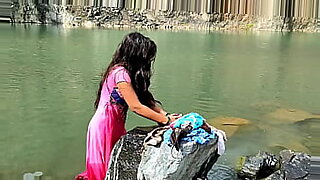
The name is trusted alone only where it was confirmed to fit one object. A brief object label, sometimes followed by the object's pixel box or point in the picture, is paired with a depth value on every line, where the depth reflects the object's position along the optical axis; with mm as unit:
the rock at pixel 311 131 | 5630
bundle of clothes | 2055
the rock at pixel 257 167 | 3197
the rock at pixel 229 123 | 5887
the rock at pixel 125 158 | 2242
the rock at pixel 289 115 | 7043
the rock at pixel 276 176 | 2932
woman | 2203
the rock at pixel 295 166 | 2635
